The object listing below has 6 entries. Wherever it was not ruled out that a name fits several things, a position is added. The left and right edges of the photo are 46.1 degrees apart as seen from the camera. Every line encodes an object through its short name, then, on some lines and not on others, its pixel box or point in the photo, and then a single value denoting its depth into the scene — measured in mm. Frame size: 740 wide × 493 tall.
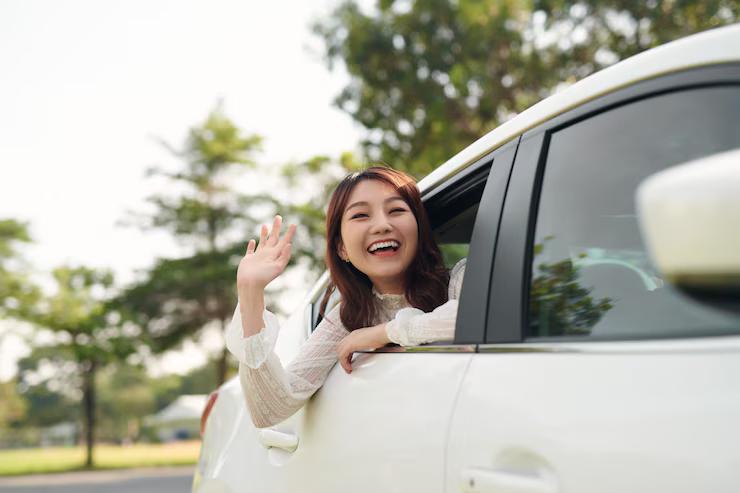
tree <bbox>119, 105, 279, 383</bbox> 28047
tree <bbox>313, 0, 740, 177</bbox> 13359
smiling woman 2090
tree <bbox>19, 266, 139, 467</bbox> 25391
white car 1035
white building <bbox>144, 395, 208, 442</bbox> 66069
